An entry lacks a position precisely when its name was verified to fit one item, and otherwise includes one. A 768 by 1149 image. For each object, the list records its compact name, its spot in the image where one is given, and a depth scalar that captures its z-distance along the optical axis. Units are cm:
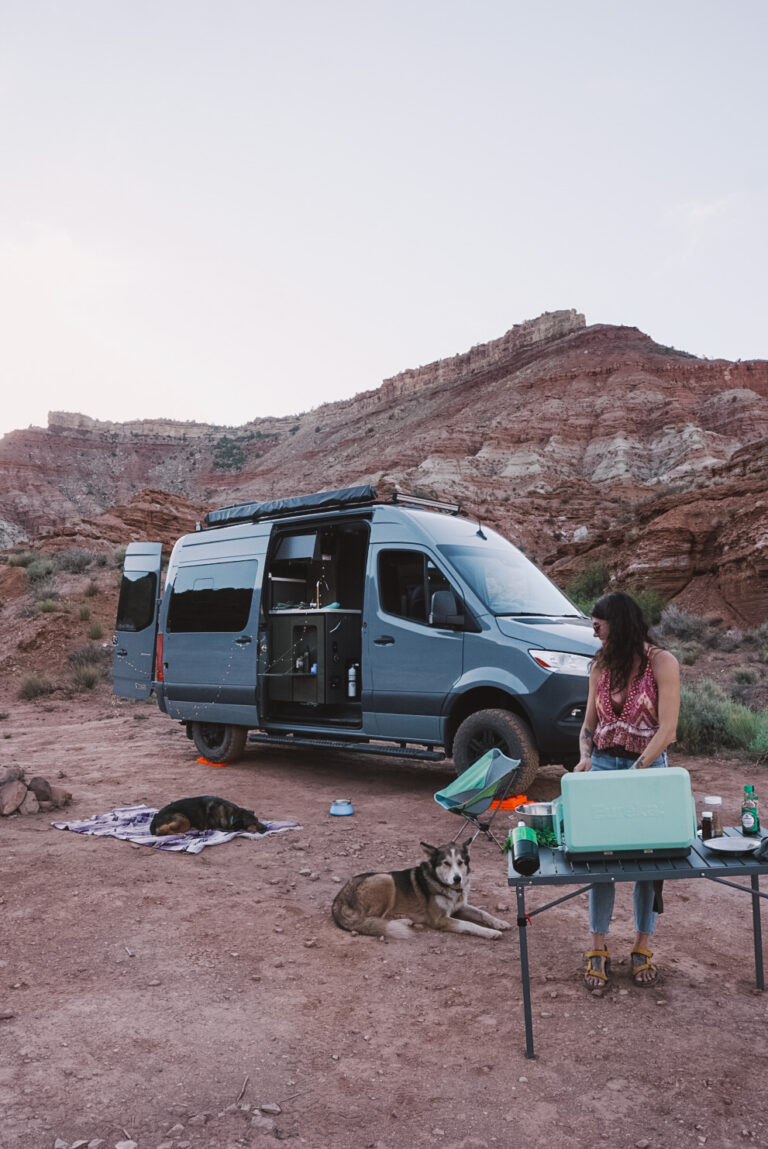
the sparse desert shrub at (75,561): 2519
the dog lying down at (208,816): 636
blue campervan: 688
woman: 373
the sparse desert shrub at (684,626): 1752
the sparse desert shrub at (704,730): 941
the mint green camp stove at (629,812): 318
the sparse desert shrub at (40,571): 2425
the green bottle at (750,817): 345
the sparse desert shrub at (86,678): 1673
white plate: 326
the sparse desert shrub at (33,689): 1641
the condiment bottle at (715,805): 354
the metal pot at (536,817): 359
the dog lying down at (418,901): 453
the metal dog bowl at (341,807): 698
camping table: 314
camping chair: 583
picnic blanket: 603
